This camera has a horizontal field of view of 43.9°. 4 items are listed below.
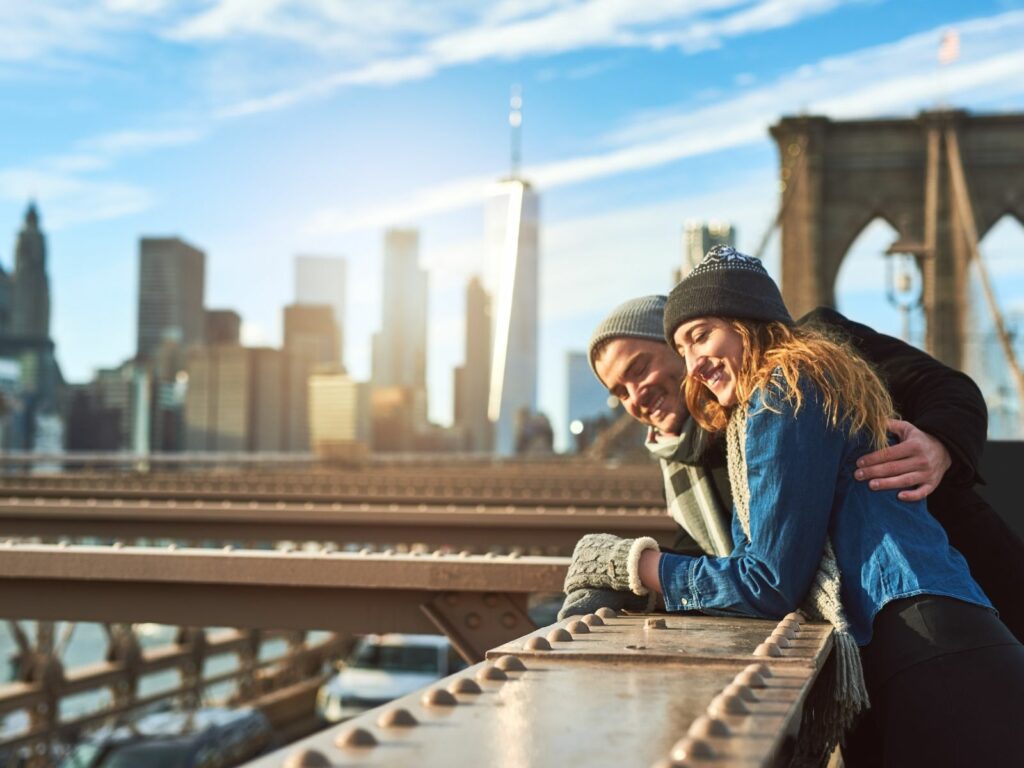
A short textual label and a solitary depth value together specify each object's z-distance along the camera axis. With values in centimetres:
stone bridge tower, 4700
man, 279
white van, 2586
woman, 246
